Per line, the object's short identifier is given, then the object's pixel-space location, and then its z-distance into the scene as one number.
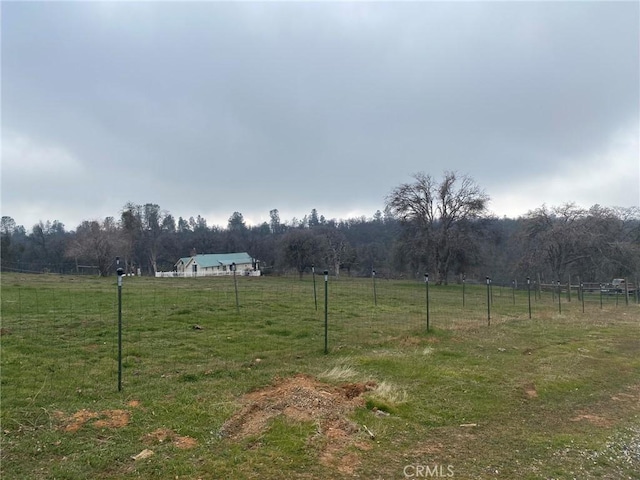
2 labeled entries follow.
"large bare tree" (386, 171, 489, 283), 41.97
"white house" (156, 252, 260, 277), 72.31
